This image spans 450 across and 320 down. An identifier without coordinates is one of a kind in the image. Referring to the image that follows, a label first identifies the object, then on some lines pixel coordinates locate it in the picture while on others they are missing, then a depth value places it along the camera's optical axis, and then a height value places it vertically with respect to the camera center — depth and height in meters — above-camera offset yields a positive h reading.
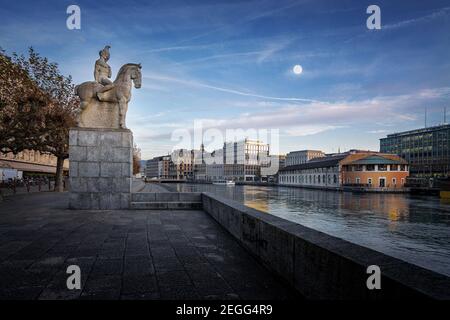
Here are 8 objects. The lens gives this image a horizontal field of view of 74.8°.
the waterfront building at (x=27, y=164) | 42.79 +0.68
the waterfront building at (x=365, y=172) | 80.50 -0.61
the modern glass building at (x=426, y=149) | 116.25 +8.79
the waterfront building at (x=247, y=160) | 182.50 +5.69
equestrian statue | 12.89 +3.08
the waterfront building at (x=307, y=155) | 197.25 +9.80
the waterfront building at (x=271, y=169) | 178.25 +0.16
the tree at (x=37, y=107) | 19.58 +4.70
